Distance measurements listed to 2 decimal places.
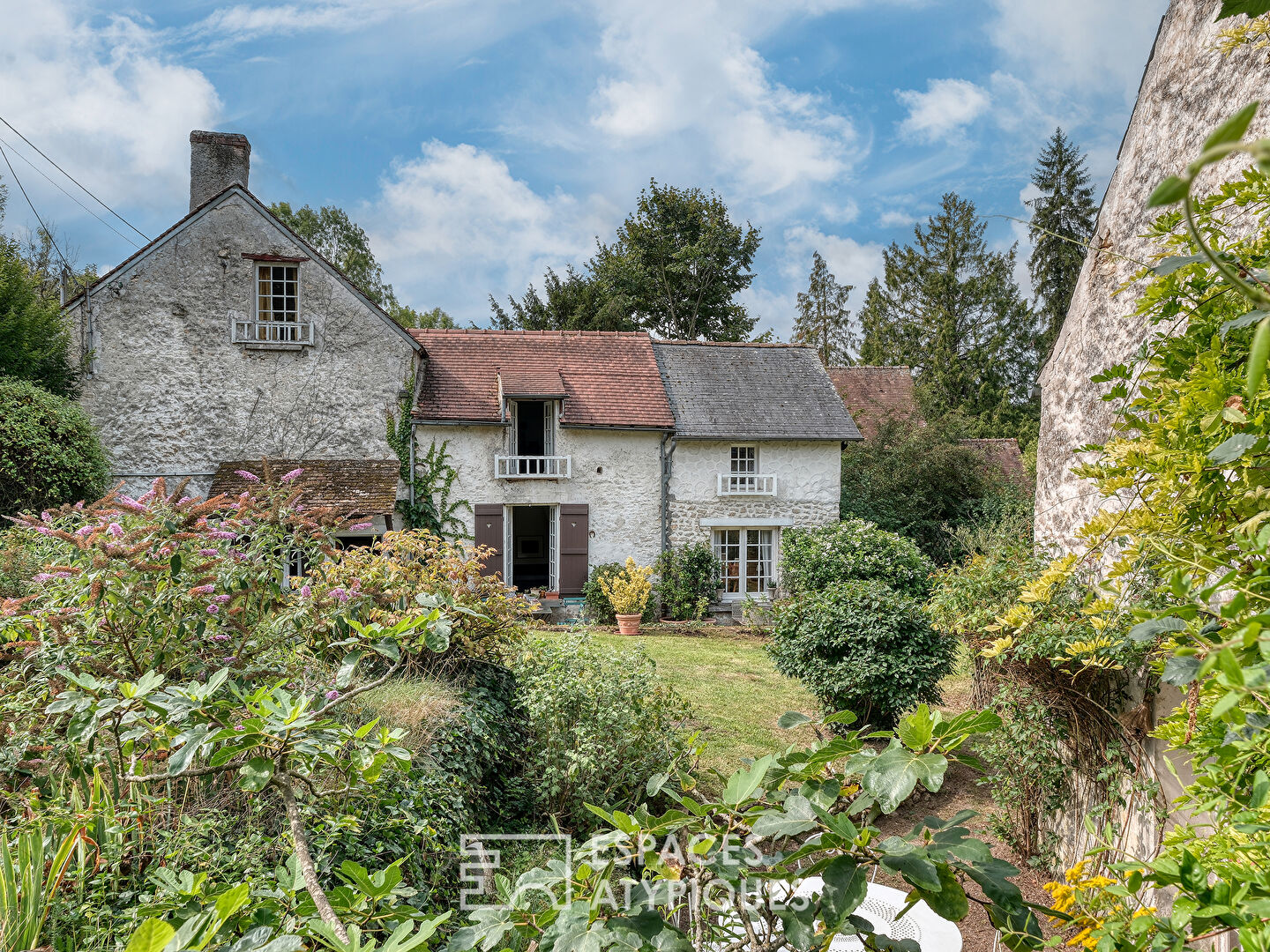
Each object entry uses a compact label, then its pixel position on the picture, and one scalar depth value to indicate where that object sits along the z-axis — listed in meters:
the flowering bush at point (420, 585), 4.02
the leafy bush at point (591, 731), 5.41
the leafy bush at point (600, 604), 15.29
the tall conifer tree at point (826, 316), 39.16
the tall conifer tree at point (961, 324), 29.39
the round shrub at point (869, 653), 7.05
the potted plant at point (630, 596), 14.36
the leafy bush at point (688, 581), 15.66
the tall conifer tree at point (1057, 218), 29.00
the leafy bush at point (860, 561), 8.69
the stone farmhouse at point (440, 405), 13.97
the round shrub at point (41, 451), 11.02
